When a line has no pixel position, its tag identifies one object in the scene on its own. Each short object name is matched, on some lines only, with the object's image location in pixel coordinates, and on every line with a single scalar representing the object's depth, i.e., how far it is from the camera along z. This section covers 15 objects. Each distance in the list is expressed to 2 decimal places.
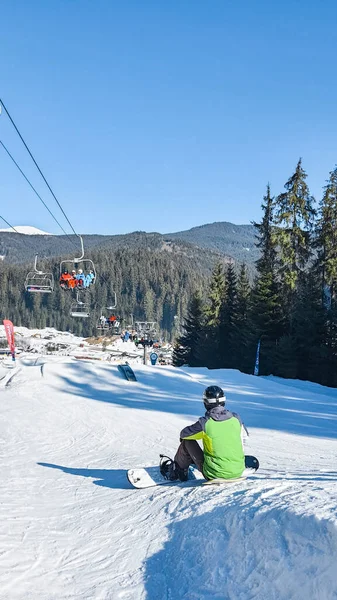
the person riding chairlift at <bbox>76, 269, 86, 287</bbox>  22.28
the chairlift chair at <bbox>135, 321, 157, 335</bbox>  33.08
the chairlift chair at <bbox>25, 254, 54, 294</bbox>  22.78
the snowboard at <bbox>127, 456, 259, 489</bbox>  6.85
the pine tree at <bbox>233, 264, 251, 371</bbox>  36.75
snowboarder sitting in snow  6.08
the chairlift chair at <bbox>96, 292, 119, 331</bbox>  33.56
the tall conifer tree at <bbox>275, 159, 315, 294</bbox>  33.41
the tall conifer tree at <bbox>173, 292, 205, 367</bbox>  50.84
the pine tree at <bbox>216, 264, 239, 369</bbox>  42.72
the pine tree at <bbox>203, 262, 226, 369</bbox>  44.03
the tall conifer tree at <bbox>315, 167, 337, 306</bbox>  31.77
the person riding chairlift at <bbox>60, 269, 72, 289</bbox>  22.28
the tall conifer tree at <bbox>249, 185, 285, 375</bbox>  33.72
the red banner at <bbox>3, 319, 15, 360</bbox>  30.52
